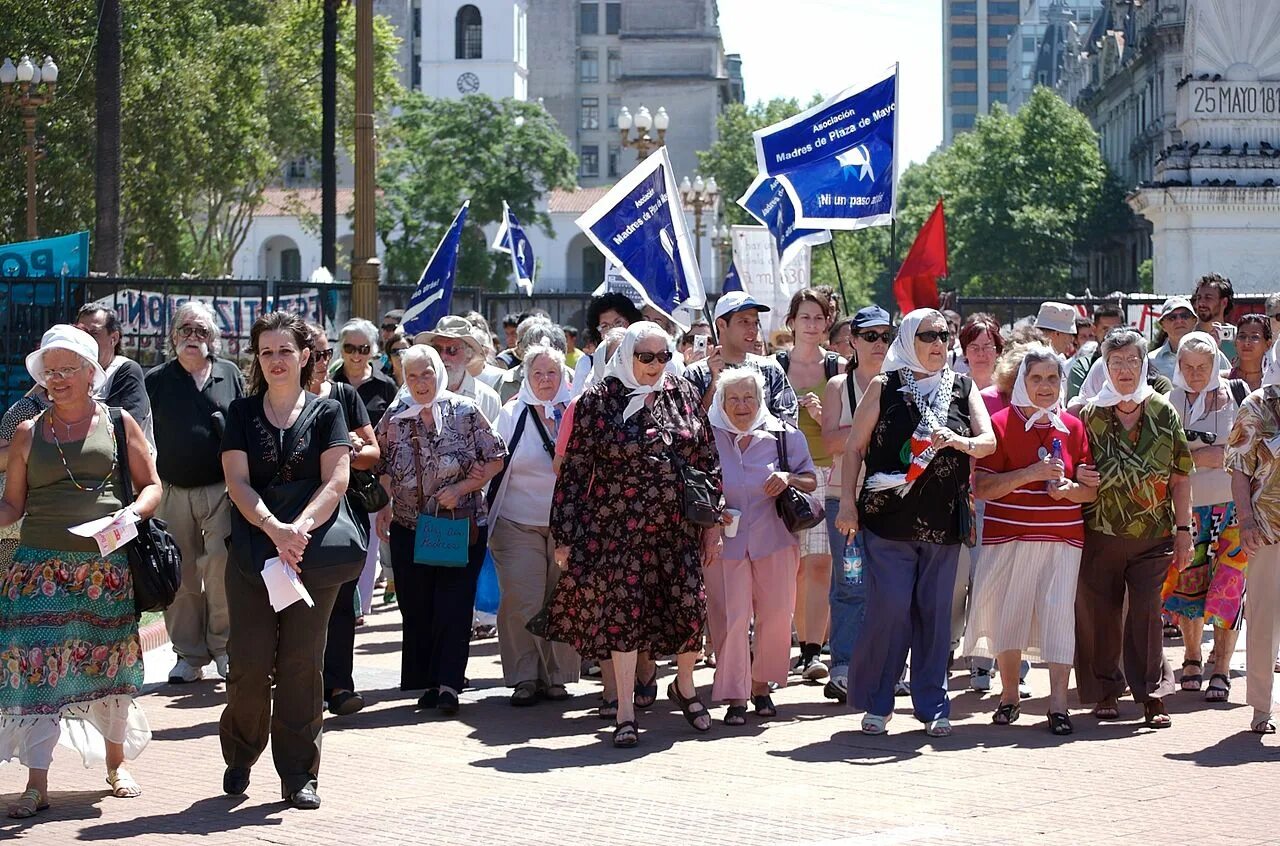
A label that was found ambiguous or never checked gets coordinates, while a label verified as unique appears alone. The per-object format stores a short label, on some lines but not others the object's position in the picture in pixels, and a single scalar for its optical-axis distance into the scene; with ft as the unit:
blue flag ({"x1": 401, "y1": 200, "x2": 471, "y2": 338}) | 55.72
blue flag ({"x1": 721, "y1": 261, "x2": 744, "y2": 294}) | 71.48
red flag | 49.78
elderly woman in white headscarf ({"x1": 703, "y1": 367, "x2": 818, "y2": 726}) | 31.55
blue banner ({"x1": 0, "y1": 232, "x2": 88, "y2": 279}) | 60.75
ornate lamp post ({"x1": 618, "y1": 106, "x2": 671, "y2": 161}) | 100.36
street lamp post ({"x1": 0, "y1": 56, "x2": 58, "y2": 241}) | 93.40
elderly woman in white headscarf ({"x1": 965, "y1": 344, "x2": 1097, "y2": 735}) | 30.37
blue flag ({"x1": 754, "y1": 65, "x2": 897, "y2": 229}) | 45.50
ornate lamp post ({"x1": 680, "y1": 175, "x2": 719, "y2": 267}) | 161.37
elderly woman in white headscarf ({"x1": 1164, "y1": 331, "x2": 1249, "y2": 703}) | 33.50
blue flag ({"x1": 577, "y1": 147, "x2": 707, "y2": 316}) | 38.52
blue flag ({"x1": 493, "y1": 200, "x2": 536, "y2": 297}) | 81.71
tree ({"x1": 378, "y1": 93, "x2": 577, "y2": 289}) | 256.32
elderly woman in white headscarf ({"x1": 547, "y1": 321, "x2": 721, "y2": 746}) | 29.66
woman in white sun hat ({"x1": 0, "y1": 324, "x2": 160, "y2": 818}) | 24.39
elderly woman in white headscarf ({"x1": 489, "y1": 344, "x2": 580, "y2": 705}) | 33.76
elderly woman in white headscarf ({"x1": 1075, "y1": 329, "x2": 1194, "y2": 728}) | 31.01
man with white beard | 33.55
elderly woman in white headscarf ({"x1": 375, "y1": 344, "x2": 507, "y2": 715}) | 32.78
